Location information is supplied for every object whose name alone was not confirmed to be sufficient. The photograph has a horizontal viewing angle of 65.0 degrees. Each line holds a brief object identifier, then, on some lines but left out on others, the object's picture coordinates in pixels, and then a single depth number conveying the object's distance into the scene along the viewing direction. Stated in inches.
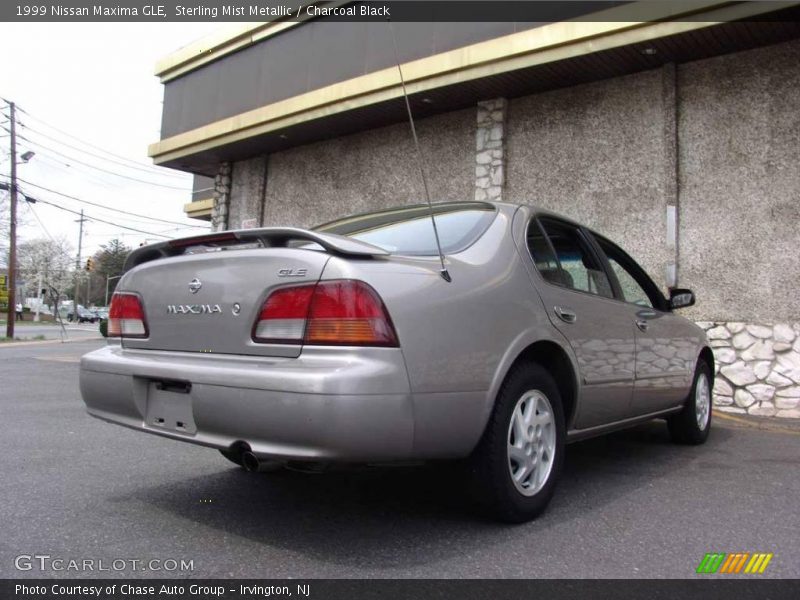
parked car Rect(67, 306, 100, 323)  2509.8
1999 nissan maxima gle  90.0
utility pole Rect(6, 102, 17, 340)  981.2
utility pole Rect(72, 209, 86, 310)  2542.3
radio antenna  102.3
